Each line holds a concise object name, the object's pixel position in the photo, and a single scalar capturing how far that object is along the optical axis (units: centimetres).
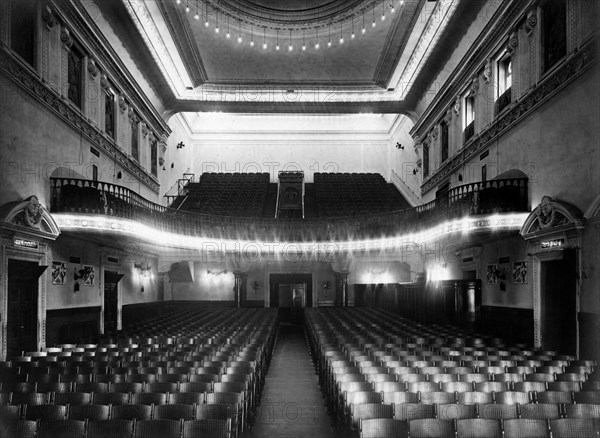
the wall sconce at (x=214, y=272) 2303
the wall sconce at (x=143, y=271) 1771
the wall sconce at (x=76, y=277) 1217
